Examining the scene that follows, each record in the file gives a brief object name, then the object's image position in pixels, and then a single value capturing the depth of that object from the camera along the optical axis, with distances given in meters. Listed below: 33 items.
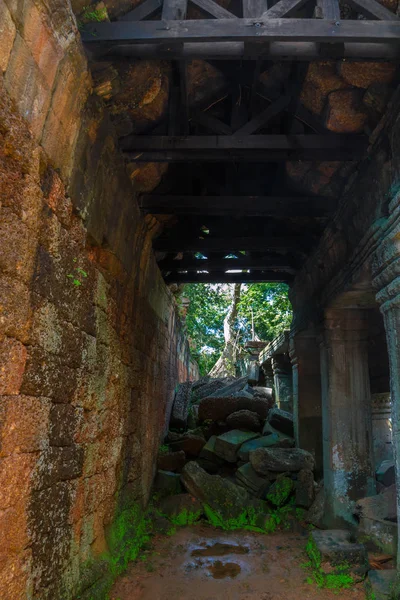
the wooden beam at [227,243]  6.20
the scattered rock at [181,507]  5.71
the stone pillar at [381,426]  8.56
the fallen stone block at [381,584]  3.43
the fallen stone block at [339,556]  4.11
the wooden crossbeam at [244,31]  2.81
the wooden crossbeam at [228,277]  7.86
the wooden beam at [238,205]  4.92
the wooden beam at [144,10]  2.99
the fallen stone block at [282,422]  7.92
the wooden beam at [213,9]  2.89
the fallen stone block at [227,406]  8.34
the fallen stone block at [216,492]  5.83
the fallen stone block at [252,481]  6.29
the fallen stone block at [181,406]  8.55
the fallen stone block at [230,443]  7.17
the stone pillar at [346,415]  5.43
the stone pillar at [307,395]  7.24
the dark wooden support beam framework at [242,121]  2.84
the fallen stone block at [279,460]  6.45
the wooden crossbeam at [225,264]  7.14
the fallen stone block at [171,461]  6.79
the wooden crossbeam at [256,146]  3.90
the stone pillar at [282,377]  9.64
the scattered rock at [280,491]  6.07
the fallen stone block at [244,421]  7.99
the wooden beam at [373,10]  2.92
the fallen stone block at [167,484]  6.25
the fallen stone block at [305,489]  6.04
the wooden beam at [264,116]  3.86
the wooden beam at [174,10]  2.91
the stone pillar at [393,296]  3.40
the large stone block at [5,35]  1.94
